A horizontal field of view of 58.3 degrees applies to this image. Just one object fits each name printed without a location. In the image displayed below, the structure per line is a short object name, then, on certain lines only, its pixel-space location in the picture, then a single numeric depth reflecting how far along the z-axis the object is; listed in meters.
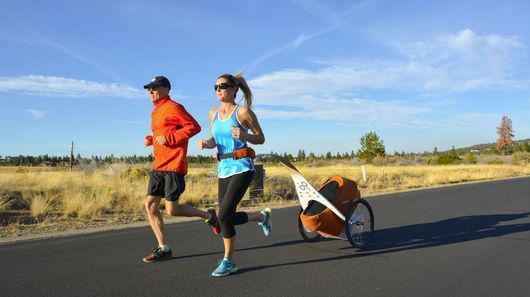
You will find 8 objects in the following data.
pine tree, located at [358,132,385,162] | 72.75
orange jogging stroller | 6.41
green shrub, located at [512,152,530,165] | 66.75
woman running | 5.23
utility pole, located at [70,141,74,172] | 22.94
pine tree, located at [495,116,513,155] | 110.69
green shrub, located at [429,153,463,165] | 70.31
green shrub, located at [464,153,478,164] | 72.31
